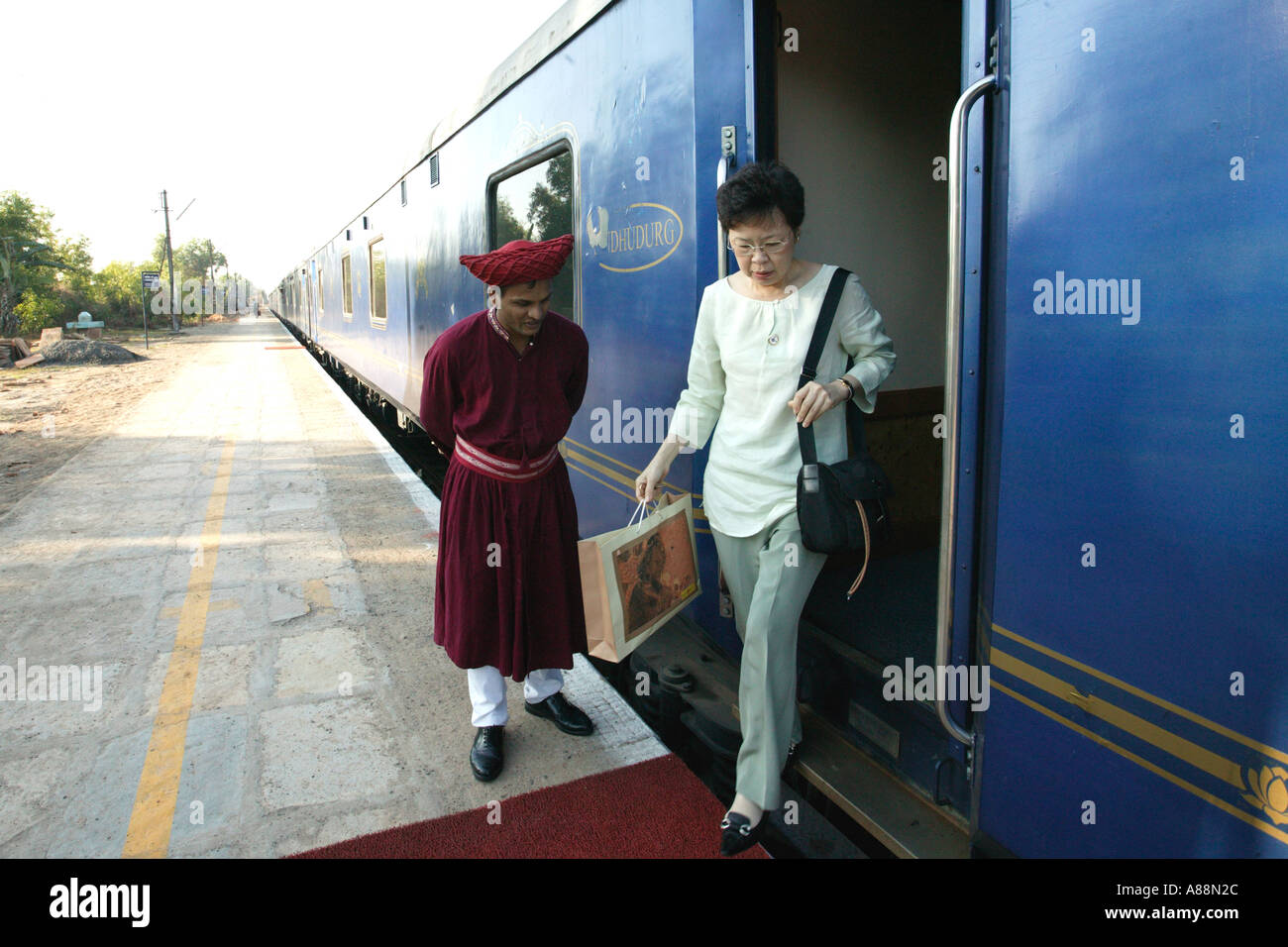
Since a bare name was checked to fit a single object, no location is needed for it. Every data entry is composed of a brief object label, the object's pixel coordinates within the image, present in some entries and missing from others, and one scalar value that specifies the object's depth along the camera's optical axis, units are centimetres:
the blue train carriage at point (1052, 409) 135
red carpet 247
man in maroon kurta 267
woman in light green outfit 222
